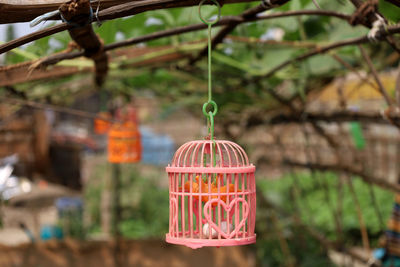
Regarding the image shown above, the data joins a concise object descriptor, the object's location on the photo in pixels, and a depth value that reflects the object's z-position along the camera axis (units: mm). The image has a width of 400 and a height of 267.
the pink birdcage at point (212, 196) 1232
